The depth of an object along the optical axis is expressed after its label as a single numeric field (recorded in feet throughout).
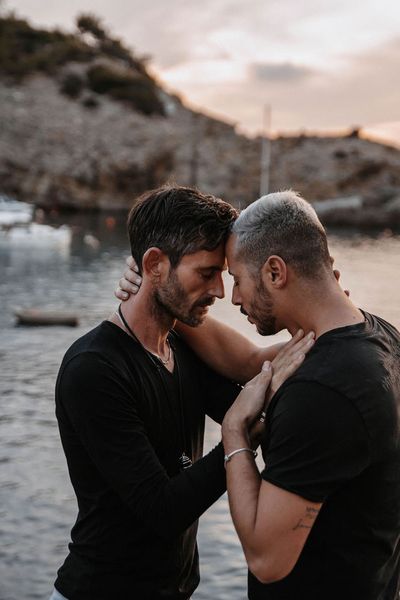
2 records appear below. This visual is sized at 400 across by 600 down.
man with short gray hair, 7.95
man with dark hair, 9.36
